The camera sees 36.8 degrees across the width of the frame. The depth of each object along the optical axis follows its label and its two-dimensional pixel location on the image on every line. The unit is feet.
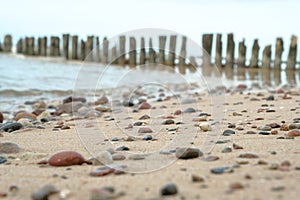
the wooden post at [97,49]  58.59
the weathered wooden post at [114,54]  55.43
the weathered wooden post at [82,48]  64.72
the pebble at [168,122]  12.39
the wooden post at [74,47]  65.52
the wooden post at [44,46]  73.00
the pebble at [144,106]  17.62
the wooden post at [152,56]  54.29
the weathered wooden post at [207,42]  52.39
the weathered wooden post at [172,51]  53.96
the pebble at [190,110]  14.90
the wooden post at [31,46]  75.66
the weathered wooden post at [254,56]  50.66
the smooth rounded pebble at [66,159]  7.24
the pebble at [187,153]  7.28
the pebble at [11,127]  12.33
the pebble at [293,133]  8.99
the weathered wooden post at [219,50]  52.02
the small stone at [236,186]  5.18
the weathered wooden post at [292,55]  48.23
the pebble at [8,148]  8.89
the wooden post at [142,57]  56.25
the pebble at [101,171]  6.31
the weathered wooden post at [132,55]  55.33
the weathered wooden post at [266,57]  49.78
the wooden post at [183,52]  52.94
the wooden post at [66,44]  66.54
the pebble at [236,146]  7.95
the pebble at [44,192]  5.31
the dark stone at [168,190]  5.14
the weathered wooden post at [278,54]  48.91
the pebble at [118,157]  7.49
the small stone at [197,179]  5.67
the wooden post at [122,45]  56.60
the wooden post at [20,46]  79.92
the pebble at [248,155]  6.97
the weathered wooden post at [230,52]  51.44
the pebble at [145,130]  10.81
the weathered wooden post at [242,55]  51.57
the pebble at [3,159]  7.99
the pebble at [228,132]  9.76
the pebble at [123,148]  8.56
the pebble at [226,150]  7.65
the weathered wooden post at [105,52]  53.86
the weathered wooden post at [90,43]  62.95
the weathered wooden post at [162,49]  53.62
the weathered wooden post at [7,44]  82.07
